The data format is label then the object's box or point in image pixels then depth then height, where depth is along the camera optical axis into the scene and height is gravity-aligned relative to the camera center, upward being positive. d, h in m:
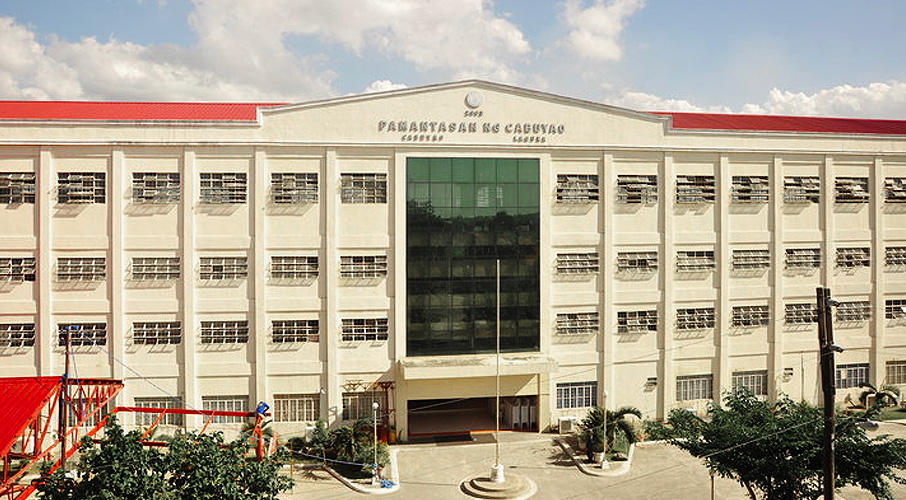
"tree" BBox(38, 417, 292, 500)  12.48 -4.88
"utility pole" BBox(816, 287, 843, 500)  13.95 -3.06
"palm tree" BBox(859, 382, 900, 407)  30.17 -7.43
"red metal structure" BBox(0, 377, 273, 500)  14.37 -4.33
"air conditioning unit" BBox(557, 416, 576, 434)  27.53 -8.15
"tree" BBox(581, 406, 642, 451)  25.05 -7.42
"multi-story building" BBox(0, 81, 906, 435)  25.52 -0.04
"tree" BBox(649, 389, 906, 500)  15.00 -5.36
